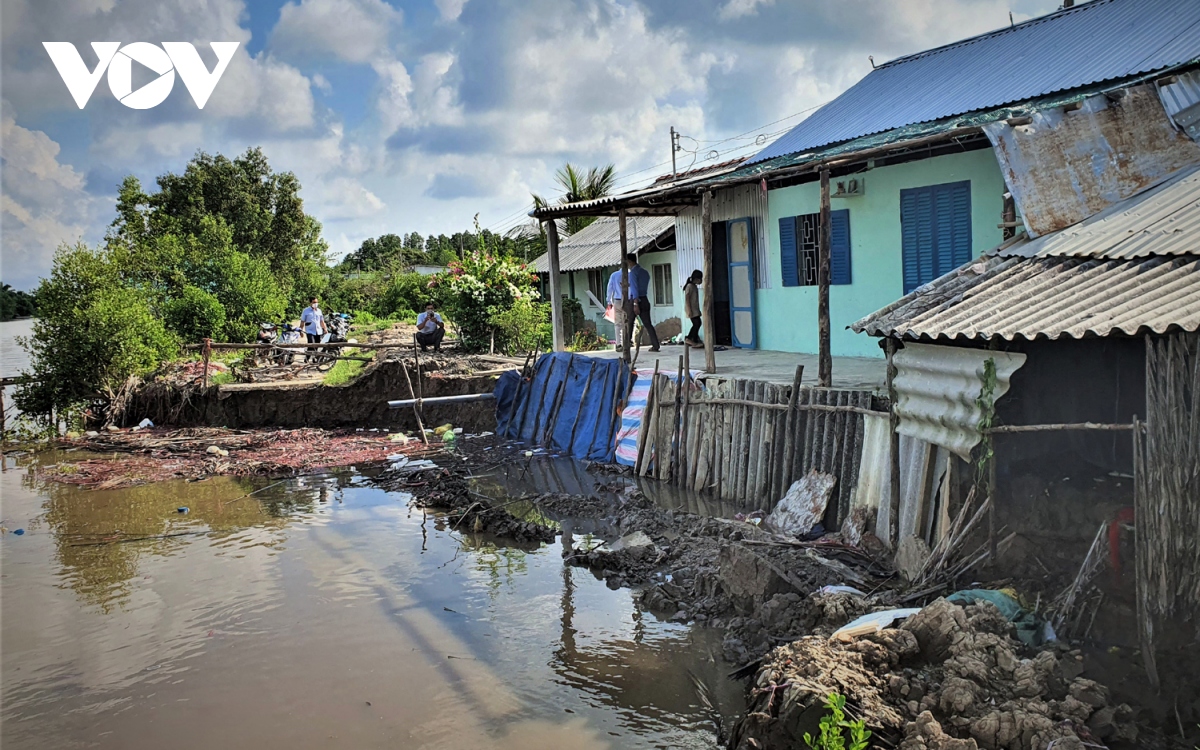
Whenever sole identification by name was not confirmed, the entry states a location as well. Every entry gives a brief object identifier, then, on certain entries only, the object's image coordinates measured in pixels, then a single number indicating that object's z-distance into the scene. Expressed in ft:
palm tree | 108.78
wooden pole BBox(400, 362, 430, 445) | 51.19
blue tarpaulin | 44.70
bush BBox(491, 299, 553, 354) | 64.18
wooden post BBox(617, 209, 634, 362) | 44.86
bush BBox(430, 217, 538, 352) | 64.34
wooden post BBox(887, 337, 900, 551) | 25.25
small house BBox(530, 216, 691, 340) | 71.46
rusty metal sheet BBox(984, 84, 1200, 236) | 25.77
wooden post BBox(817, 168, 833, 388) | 31.99
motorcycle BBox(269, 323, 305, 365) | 69.07
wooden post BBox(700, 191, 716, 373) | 37.27
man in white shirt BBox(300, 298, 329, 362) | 68.74
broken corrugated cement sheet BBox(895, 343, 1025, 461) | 21.11
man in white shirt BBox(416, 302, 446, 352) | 65.31
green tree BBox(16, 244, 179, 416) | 61.41
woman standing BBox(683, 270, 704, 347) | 48.99
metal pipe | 51.01
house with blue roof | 26.78
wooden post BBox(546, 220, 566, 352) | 49.39
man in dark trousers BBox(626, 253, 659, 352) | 50.96
